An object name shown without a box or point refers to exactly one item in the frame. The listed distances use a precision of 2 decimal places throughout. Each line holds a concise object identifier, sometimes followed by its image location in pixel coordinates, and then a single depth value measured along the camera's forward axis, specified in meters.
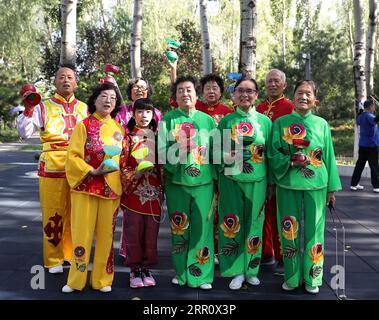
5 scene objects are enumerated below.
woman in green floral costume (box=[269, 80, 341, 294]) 3.53
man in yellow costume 3.97
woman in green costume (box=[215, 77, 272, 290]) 3.63
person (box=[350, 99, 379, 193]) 8.29
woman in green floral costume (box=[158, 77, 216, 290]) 3.59
